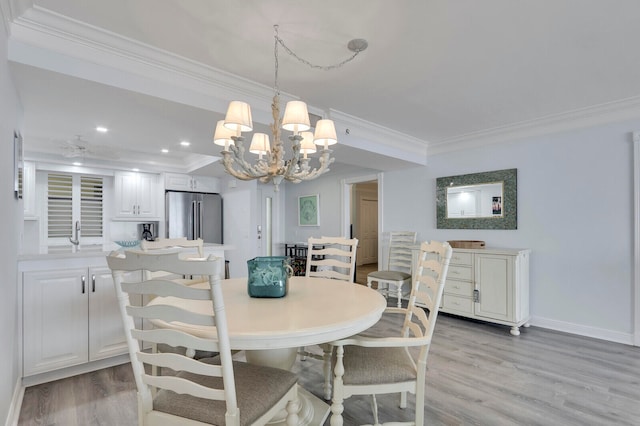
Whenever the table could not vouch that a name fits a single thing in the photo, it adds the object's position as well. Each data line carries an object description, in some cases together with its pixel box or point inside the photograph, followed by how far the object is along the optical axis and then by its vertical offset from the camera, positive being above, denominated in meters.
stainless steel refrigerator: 5.65 +0.00
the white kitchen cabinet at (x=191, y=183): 5.68 +0.59
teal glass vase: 1.76 -0.34
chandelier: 1.95 +0.51
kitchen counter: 2.29 -0.30
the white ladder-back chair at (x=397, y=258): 4.57 -0.65
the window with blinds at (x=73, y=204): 4.90 +0.17
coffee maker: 5.60 -0.27
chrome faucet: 4.93 -0.26
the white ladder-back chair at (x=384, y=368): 1.50 -0.74
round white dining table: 1.23 -0.45
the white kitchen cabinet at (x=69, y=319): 2.29 -0.78
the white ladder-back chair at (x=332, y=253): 2.60 -0.32
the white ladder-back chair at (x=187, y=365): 1.04 -0.53
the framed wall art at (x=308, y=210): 6.57 +0.09
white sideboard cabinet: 3.47 -0.82
